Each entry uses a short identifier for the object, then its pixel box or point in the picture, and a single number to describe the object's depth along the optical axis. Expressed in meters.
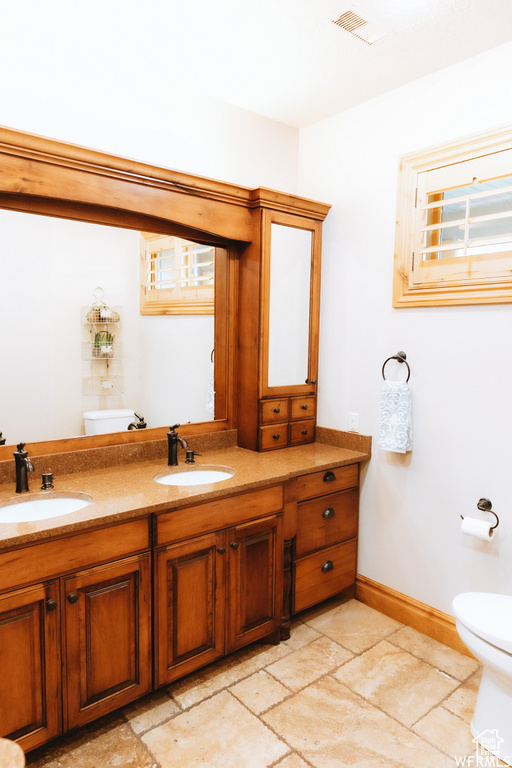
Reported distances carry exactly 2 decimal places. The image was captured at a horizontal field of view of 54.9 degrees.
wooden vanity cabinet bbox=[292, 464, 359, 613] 2.34
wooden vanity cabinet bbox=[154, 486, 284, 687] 1.82
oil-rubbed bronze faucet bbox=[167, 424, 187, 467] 2.23
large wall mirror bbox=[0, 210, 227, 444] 1.94
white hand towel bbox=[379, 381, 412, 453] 2.33
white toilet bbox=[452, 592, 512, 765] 1.59
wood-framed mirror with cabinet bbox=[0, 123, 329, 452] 1.91
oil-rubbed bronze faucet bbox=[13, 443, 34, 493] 1.81
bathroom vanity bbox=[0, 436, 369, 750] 1.52
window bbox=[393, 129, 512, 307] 2.04
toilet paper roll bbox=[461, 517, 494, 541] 2.03
